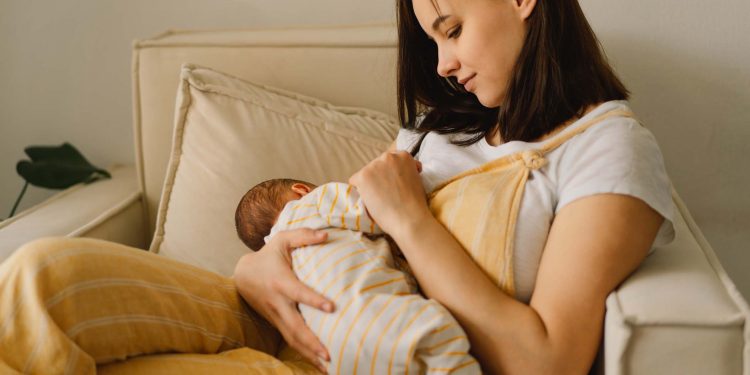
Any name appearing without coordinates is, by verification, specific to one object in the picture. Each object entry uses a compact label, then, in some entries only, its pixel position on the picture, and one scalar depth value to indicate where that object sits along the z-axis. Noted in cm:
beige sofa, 152
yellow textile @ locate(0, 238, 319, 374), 83
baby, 83
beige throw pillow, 139
